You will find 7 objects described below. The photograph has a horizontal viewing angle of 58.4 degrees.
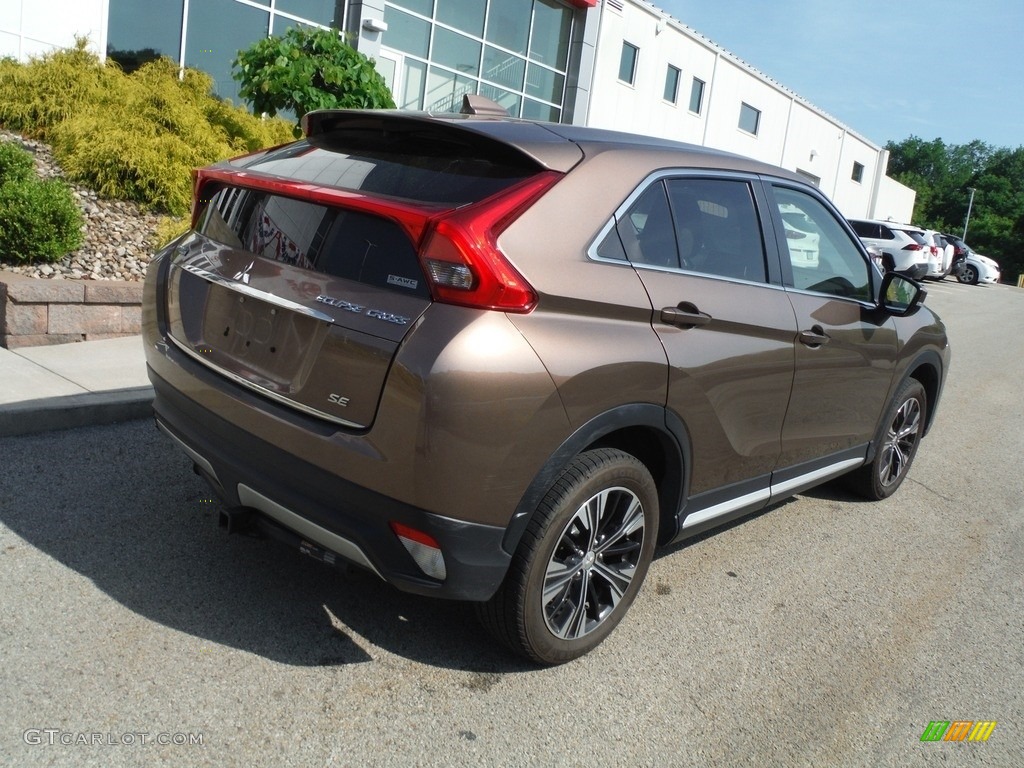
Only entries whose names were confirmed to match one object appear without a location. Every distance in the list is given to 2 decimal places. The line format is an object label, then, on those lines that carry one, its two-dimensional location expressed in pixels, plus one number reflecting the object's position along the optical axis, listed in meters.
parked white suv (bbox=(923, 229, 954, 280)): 27.25
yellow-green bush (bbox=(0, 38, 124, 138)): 8.75
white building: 12.88
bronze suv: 2.69
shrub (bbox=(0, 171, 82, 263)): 6.66
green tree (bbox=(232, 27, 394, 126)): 9.54
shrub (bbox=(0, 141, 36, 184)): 7.24
